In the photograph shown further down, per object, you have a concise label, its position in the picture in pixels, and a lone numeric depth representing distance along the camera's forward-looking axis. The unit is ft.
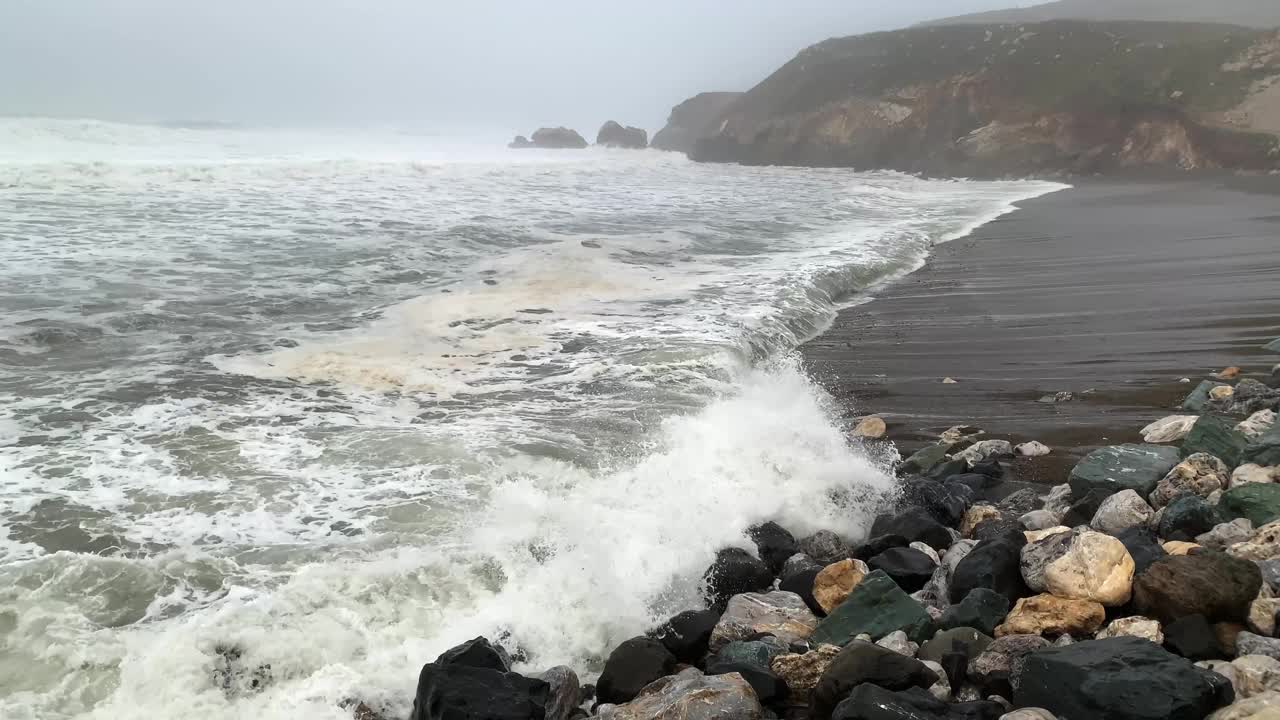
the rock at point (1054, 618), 13.07
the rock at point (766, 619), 14.87
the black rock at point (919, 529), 17.74
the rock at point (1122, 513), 16.72
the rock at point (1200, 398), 23.79
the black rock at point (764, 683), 12.80
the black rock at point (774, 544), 18.37
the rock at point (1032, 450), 22.26
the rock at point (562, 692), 13.24
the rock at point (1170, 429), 21.43
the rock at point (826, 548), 18.57
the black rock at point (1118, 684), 10.21
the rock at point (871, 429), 25.03
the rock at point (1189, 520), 15.79
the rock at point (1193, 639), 11.83
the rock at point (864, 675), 12.02
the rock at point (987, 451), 22.43
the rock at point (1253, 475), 16.89
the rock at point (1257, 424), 20.39
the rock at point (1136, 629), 12.17
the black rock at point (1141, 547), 14.12
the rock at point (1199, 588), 12.26
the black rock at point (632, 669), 13.67
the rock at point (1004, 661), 11.93
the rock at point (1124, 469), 18.26
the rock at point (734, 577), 17.20
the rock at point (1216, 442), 18.72
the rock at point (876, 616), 13.91
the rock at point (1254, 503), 15.31
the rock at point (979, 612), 13.76
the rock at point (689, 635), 15.01
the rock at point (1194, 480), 17.33
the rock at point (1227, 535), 14.88
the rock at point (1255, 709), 9.67
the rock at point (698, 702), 11.91
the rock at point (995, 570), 14.55
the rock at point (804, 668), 12.96
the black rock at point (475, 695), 12.12
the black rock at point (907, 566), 16.24
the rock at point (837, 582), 15.75
